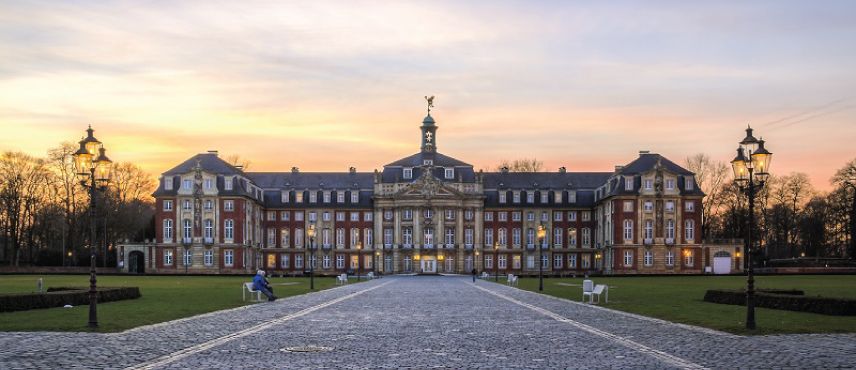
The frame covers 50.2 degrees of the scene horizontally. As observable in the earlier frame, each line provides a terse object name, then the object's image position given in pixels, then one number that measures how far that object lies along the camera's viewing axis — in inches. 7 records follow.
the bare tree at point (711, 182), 4424.2
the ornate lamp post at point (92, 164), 997.2
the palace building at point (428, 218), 4515.3
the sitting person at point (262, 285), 1486.2
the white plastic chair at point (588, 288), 1475.1
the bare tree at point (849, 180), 3873.0
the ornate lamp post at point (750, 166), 956.0
